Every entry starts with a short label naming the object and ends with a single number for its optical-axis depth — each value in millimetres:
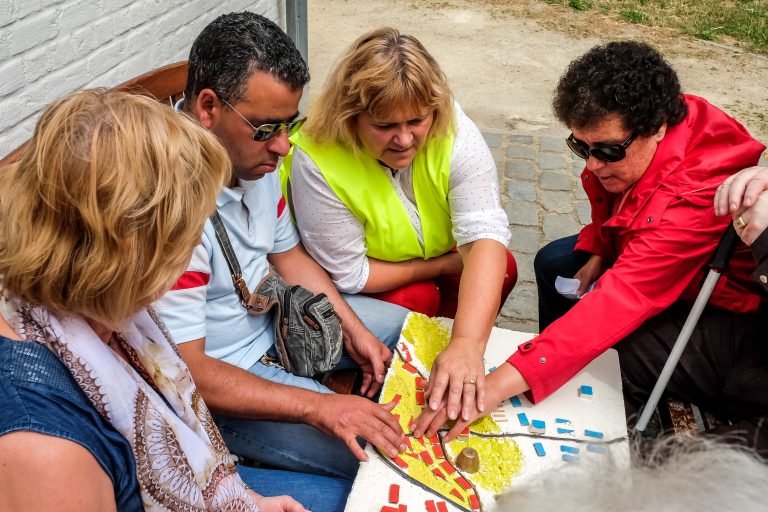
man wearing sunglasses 1902
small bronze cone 1677
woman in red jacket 2014
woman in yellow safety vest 2191
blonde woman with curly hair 1073
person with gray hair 692
